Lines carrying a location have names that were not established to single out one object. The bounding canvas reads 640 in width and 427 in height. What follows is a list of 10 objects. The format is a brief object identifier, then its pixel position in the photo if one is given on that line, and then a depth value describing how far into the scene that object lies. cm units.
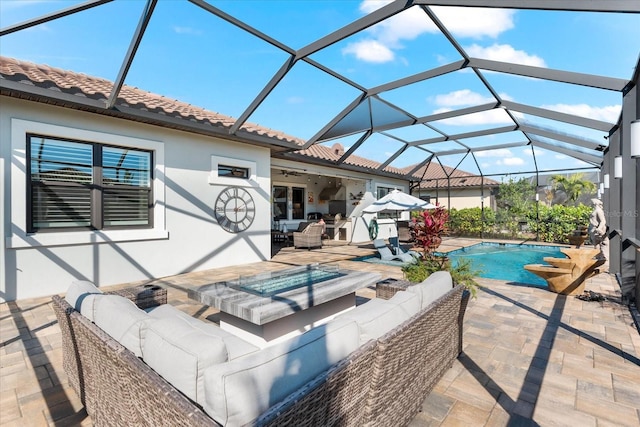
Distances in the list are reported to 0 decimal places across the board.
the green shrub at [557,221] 1420
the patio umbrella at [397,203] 1120
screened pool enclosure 446
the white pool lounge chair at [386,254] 938
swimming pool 864
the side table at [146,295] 373
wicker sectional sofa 134
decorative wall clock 831
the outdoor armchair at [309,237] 1167
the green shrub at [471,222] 1647
